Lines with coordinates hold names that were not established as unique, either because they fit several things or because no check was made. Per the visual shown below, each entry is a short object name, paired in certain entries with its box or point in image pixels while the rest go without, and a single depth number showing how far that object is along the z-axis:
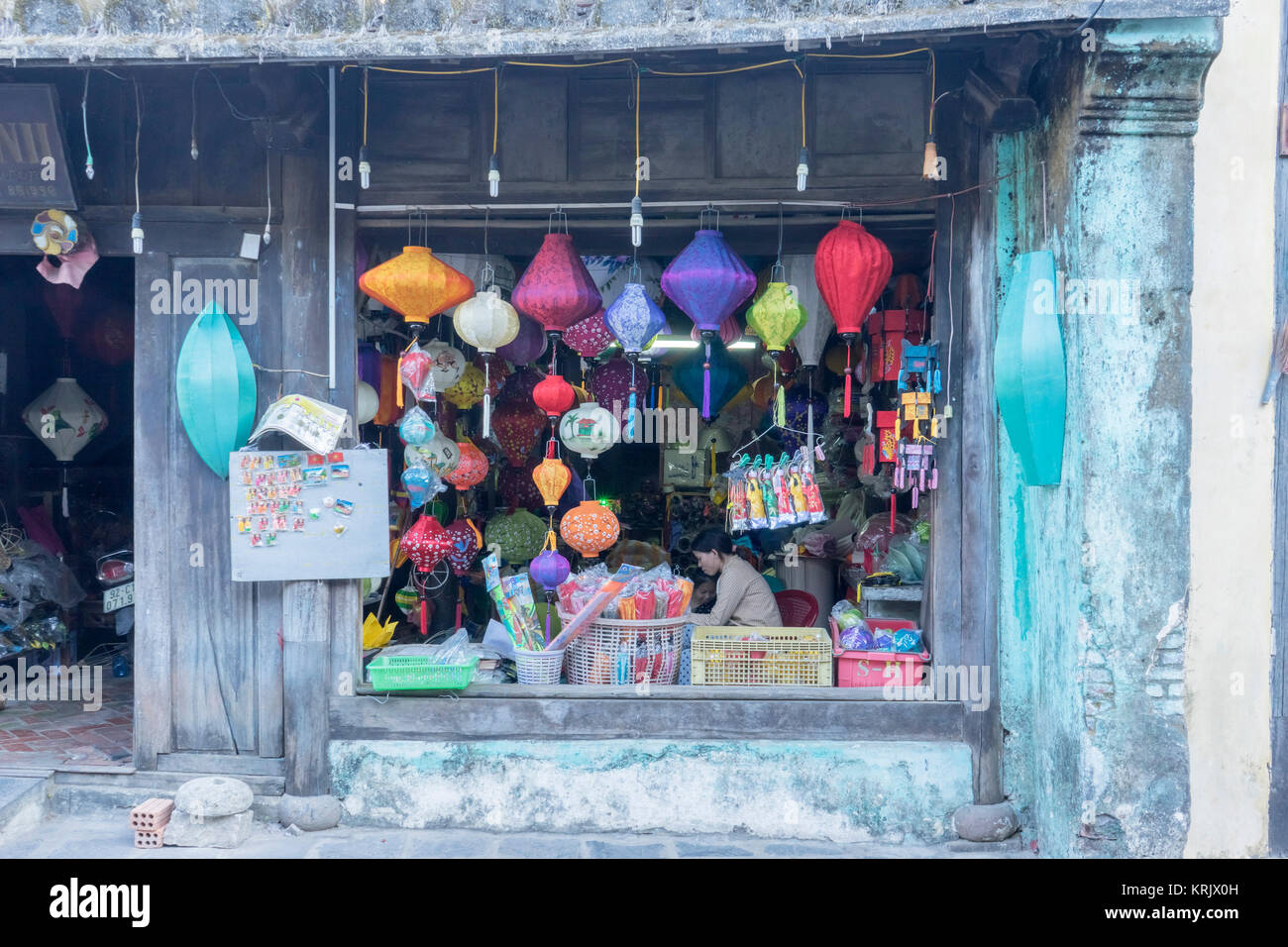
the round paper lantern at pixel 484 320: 5.64
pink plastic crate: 5.64
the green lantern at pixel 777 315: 5.54
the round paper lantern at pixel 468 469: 6.70
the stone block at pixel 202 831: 5.23
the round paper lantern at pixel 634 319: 5.54
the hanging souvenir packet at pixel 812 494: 6.20
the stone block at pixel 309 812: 5.44
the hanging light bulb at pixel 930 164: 4.93
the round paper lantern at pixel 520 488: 7.90
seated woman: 6.27
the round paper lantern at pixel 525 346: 6.57
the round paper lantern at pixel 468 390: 7.02
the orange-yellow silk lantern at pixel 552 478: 5.95
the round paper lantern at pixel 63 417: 8.45
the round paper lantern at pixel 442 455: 6.47
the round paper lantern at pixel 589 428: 6.05
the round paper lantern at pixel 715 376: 6.71
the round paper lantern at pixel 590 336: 6.22
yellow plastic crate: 5.71
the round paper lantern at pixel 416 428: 6.05
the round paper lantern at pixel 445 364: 6.68
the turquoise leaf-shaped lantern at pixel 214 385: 5.46
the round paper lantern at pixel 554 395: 5.96
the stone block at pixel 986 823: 5.27
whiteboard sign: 5.59
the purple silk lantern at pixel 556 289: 5.43
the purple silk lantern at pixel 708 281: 5.27
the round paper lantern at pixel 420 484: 6.24
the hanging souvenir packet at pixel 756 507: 6.30
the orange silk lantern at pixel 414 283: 5.38
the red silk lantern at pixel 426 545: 6.37
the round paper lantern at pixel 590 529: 5.85
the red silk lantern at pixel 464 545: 6.54
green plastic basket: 5.54
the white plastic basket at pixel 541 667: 5.71
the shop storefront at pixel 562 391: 5.38
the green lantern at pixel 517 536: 7.28
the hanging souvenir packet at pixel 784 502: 6.23
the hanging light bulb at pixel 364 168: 5.29
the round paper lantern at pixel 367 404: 6.09
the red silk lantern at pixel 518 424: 7.52
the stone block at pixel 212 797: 5.18
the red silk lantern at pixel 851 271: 5.26
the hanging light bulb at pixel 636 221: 5.13
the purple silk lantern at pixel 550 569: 5.84
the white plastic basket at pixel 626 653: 5.72
